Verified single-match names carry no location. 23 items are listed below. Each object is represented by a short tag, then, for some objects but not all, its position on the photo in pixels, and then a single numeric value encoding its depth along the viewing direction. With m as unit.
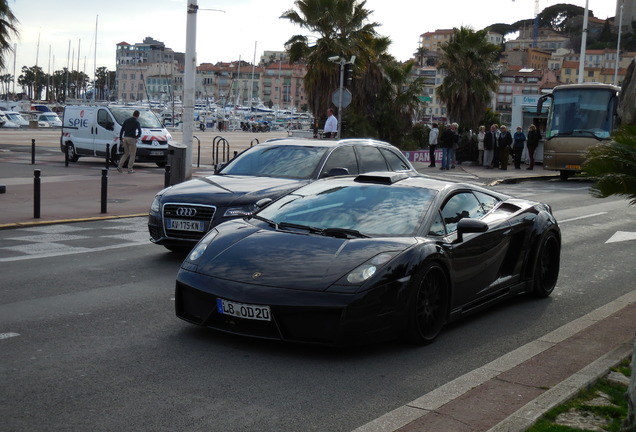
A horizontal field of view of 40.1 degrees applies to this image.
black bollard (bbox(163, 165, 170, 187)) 18.97
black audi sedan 10.62
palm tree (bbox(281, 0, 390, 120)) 44.03
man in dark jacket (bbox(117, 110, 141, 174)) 25.84
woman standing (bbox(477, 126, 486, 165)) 36.50
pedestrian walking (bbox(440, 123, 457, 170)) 33.22
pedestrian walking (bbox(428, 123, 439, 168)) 34.81
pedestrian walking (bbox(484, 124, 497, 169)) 35.75
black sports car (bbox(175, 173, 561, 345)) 6.29
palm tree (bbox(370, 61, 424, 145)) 48.75
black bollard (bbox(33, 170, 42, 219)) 14.70
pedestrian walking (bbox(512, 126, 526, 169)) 35.97
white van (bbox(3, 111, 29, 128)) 77.66
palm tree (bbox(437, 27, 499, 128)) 51.47
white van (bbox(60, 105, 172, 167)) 29.53
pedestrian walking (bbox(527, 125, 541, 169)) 36.25
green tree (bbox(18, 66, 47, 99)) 186.73
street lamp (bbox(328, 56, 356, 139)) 29.70
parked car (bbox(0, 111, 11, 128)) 73.00
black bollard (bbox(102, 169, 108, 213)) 16.03
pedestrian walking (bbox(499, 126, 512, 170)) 34.91
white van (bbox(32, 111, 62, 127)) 84.28
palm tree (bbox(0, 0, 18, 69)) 36.59
